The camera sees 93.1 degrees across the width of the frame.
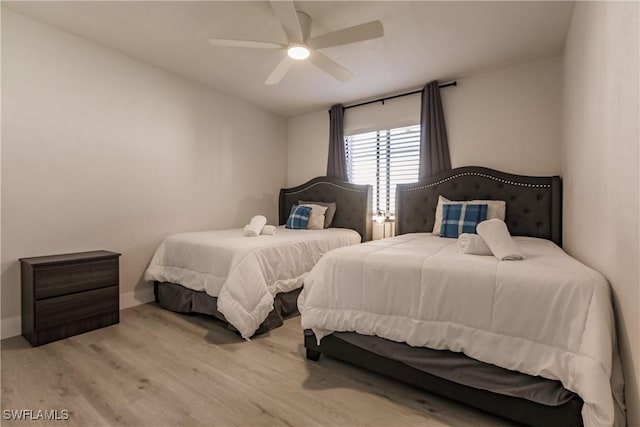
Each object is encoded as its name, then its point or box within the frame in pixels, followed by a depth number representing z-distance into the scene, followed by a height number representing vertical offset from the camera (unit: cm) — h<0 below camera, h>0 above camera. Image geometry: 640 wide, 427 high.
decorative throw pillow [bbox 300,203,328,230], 393 -12
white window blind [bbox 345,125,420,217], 390 +67
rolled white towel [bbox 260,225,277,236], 324 -24
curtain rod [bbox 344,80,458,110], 349 +146
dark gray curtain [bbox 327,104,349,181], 430 +91
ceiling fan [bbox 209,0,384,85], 200 +124
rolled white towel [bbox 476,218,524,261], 166 -18
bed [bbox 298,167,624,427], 122 -57
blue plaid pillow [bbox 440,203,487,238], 286 -9
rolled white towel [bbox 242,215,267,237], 309 -20
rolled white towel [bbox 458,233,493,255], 181 -22
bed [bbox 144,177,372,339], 235 -57
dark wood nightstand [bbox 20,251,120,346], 223 -69
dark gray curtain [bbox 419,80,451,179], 352 +88
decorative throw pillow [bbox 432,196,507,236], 297 +1
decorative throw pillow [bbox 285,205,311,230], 390 -12
